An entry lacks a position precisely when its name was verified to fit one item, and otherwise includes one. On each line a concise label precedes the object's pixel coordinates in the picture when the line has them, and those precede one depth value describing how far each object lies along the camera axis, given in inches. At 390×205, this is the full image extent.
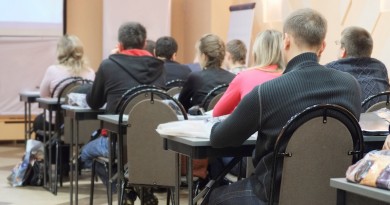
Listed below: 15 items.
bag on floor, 355.9
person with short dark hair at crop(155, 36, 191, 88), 366.6
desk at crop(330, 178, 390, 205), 107.2
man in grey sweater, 146.5
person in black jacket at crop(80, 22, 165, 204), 276.2
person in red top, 213.4
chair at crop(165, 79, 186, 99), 302.3
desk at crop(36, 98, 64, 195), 325.2
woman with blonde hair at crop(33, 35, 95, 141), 367.5
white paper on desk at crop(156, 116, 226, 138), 164.7
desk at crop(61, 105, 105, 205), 270.6
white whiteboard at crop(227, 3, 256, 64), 479.1
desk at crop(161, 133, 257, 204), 160.9
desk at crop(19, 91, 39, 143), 382.6
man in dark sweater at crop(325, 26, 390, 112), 253.9
